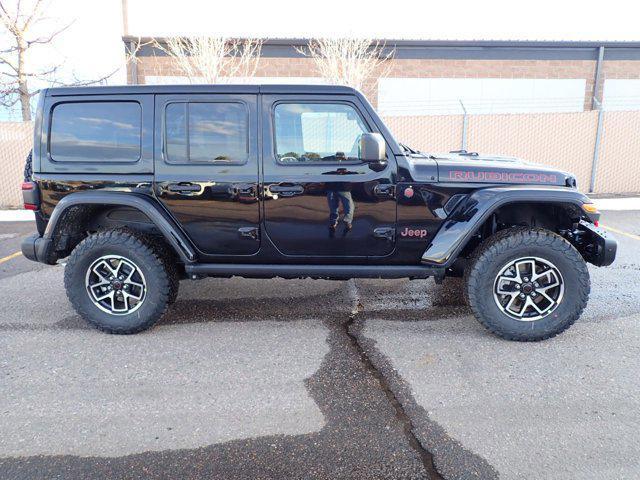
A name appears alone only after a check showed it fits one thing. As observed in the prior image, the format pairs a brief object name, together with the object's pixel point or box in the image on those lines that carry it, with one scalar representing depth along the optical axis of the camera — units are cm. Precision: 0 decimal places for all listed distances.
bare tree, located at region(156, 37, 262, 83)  1493
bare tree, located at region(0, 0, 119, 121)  1225
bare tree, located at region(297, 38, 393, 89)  1528
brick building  1708
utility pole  1620
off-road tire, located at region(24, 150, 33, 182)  407
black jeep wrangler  373
